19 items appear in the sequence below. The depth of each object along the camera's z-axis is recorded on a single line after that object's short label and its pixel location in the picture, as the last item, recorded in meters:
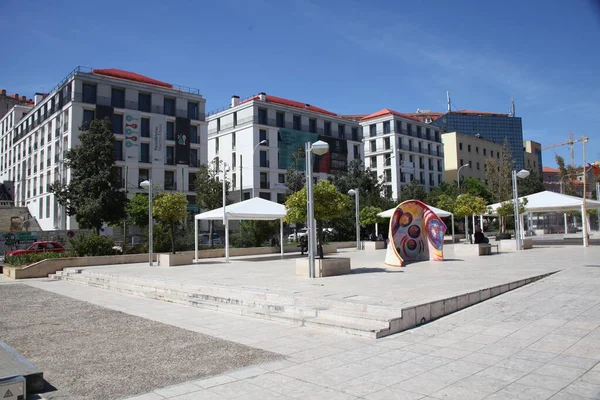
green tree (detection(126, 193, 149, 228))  38.19
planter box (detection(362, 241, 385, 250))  27.92
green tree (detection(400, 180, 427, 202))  50.00
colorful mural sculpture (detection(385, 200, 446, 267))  16.39
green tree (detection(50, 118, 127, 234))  28.80
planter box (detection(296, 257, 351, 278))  12.59
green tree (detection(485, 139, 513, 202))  47.94
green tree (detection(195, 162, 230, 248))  35.97
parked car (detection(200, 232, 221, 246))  36.75
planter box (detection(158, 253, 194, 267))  18.83
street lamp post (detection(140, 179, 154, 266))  19.42
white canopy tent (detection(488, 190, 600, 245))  23.59
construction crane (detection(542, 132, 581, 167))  58.02
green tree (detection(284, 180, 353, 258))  13.47
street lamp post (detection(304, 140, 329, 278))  11.98
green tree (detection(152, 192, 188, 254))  19.00
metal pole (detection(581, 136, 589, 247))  23.11
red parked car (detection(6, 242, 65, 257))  25.41
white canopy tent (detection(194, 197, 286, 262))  19.33
